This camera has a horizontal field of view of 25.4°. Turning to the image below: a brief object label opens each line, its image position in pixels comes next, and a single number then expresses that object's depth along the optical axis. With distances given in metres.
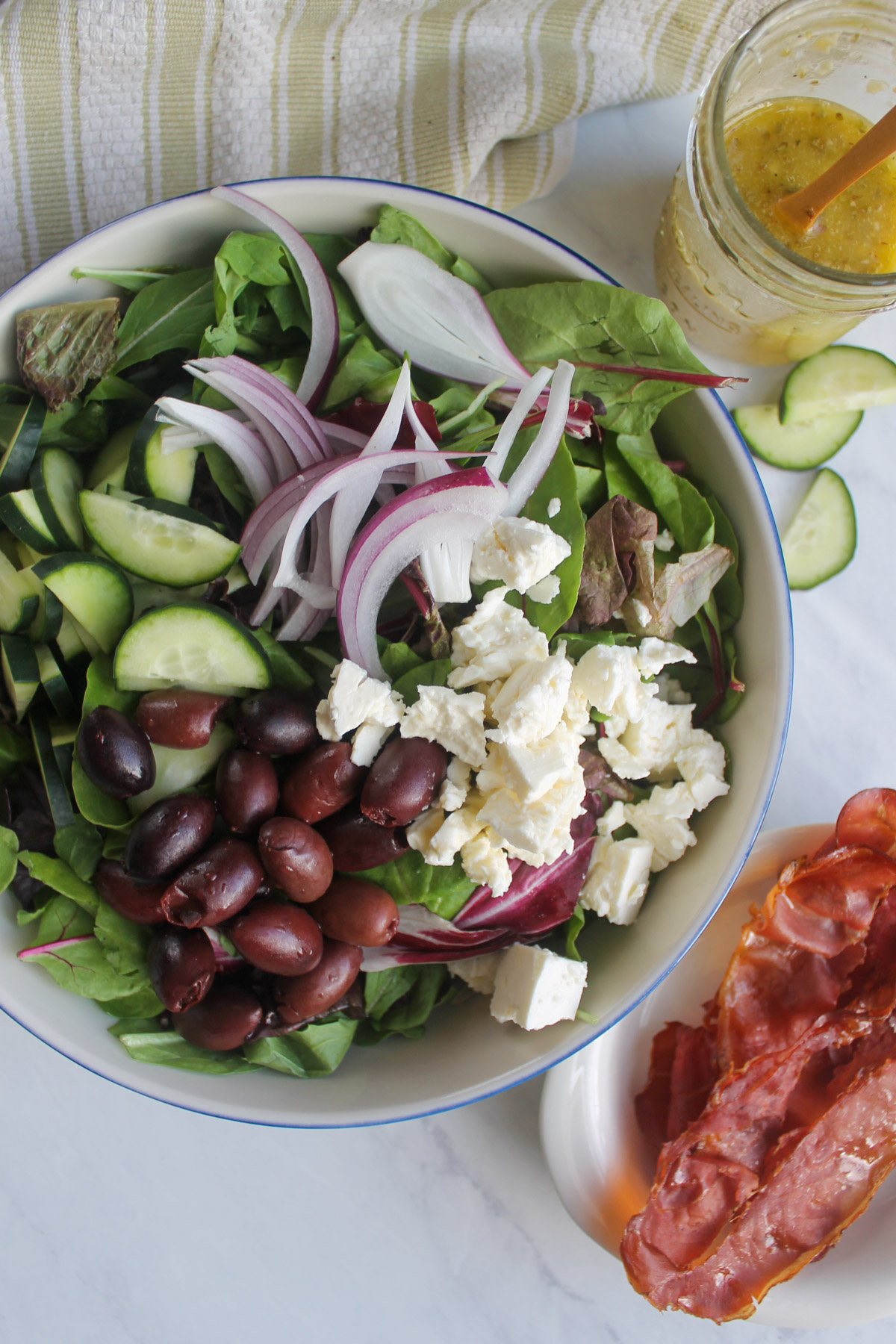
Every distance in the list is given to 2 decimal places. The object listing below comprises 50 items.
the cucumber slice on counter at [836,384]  0.58
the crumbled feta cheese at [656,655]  0.51
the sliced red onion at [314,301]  0.51
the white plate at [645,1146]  0.57
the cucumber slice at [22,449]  0.51
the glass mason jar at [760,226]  0.51
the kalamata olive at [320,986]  0.50
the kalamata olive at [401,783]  0.49
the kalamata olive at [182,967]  0.50
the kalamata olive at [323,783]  0.50
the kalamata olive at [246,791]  0.50
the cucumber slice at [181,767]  0.51
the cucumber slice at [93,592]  0.50
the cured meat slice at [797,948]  0.56
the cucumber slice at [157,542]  0.51
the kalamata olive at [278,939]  0.50
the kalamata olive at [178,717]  0.50
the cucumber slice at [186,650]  0.50
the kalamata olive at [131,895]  0.50
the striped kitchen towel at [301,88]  0.55
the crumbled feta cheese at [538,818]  0.49
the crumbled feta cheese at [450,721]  0.50
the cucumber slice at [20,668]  0.51
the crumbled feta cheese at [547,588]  0.52
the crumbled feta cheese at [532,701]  0.49
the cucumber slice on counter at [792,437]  0.58
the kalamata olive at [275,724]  0.50
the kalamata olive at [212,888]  0.49
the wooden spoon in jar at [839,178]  0.50
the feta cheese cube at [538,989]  0.51
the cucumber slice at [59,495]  0.51
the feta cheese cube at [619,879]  0.52
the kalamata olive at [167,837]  0.49
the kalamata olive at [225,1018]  0.51
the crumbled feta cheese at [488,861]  0.51
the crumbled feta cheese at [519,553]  0.50
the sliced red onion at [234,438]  0.51
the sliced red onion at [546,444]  0.51
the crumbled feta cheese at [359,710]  0.50
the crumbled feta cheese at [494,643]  0.50
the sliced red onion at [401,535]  0.51
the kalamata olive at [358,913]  0.50
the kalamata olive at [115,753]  0.49
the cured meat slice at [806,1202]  0.56
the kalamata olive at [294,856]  0.49
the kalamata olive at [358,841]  0.50
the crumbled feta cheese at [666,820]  0.52
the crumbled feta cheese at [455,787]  0.51
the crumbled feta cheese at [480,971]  0.53
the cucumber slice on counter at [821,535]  0.59
